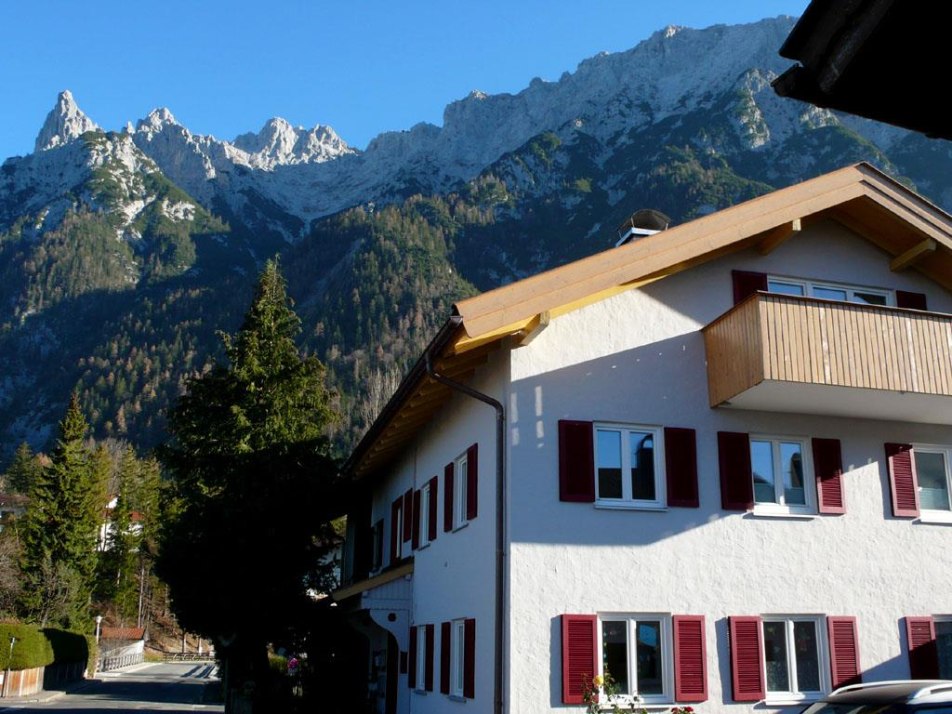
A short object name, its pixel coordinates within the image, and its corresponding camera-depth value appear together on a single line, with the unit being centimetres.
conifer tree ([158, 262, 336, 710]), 2611
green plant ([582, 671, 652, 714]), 1249
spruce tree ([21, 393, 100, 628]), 5212
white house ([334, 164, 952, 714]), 1329
